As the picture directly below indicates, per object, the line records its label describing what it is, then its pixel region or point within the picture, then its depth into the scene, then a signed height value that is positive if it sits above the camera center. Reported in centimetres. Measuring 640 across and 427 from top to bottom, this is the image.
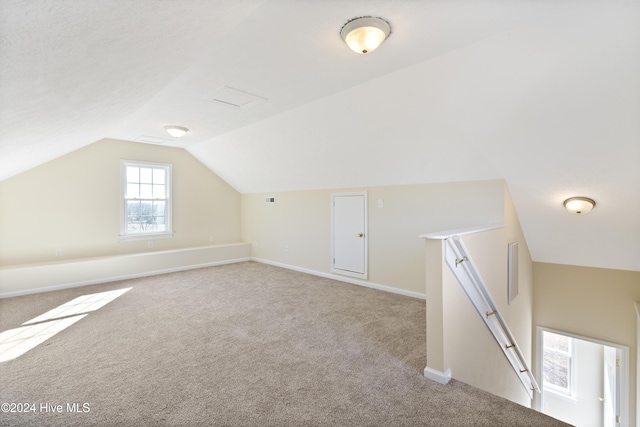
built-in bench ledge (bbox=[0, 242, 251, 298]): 428 -91
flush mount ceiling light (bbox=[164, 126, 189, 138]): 446 +133
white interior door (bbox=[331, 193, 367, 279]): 481 -32
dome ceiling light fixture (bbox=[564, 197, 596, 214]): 303 +10
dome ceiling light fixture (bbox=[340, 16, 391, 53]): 190 +124
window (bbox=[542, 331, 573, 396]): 575 -303
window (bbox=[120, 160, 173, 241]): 561 +31
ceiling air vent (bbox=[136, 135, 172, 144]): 526 +143
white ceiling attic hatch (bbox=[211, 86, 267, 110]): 312 +134
